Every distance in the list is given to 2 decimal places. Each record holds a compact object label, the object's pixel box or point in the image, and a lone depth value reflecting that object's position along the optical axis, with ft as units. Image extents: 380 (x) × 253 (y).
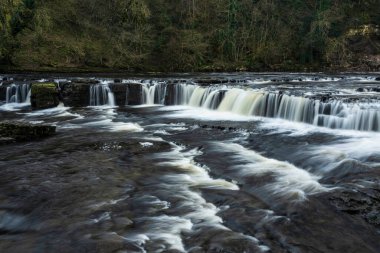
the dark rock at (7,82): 78.65
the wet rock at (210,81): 81.68
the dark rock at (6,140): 40.41
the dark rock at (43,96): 69.10
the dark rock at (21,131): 41.68
